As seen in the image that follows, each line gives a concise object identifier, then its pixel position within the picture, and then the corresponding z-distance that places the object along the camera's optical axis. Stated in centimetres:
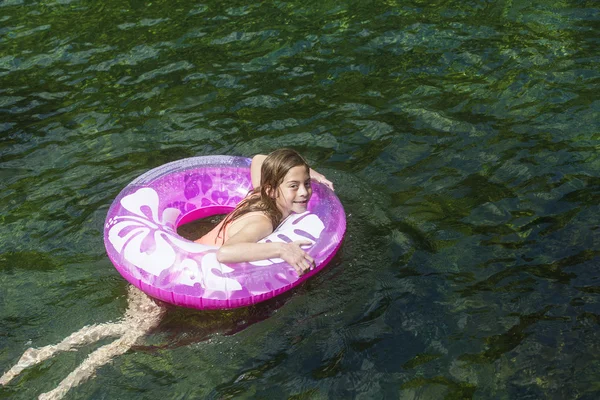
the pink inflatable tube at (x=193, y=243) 475
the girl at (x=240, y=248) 469
